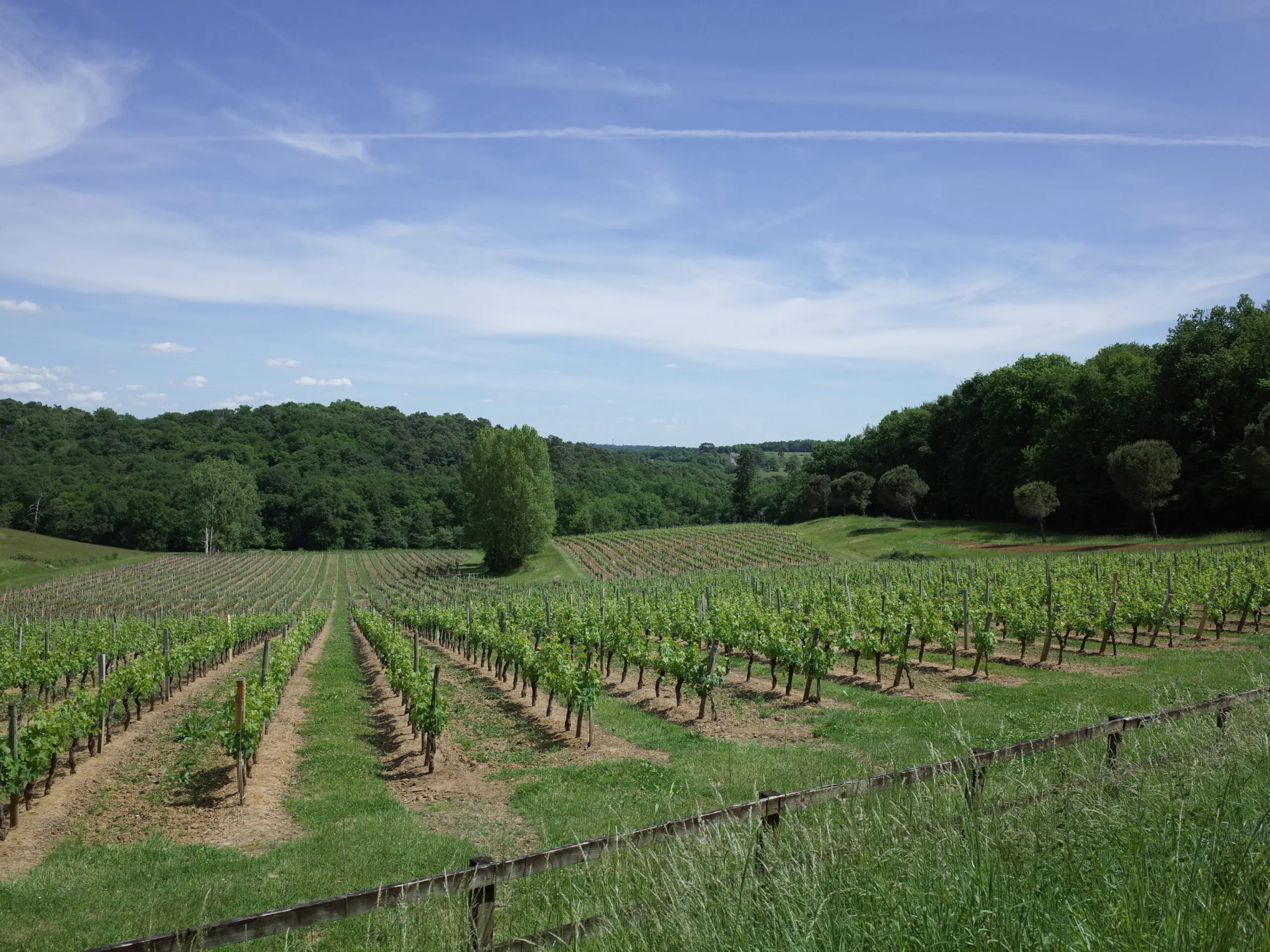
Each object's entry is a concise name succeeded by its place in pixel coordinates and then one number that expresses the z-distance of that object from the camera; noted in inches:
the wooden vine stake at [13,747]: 383.9
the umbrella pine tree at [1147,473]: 1743.4
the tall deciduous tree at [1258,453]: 1557.6
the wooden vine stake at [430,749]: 478.0
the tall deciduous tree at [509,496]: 2615.7
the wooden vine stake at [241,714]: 418.6
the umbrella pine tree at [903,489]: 2679.6
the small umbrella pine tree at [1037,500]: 2006.6
